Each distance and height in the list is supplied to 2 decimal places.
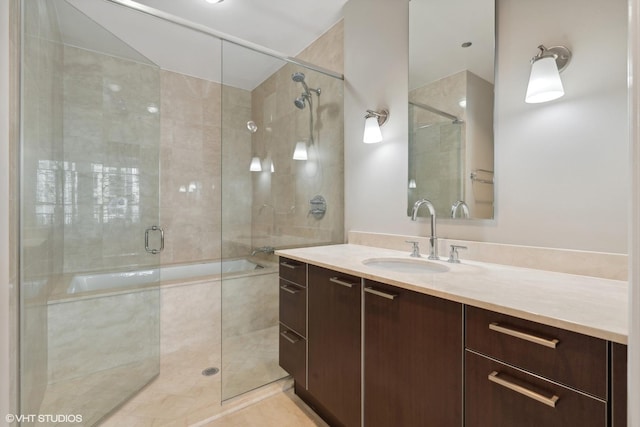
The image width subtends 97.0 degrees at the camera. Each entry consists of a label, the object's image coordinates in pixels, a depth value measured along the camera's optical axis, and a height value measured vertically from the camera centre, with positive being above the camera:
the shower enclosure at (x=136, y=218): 1.46 -0.03
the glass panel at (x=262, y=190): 1.86 +0.16
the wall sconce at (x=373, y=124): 1.95 +0.61
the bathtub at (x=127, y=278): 1.72 -0.43
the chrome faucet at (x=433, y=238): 1.58 -0.14
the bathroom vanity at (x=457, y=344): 0.70 -0.42
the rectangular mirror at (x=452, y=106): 1.44 +0.61
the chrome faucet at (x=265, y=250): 1.94 -0.25
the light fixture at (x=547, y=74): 1.15 +0.57
